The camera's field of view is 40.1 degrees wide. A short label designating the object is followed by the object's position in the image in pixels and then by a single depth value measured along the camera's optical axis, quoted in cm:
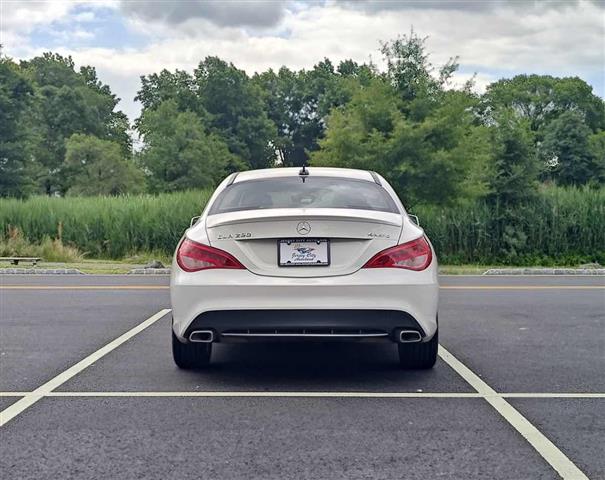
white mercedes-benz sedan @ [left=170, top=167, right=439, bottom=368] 571
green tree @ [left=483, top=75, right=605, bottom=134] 8456
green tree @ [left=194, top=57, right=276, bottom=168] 7956
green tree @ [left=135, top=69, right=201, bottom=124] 7946
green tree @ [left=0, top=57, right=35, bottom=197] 4984
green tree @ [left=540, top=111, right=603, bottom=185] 6153
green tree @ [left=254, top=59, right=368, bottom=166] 9138
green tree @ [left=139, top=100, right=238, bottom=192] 5966
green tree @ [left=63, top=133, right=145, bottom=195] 6041
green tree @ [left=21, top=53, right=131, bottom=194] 7150
